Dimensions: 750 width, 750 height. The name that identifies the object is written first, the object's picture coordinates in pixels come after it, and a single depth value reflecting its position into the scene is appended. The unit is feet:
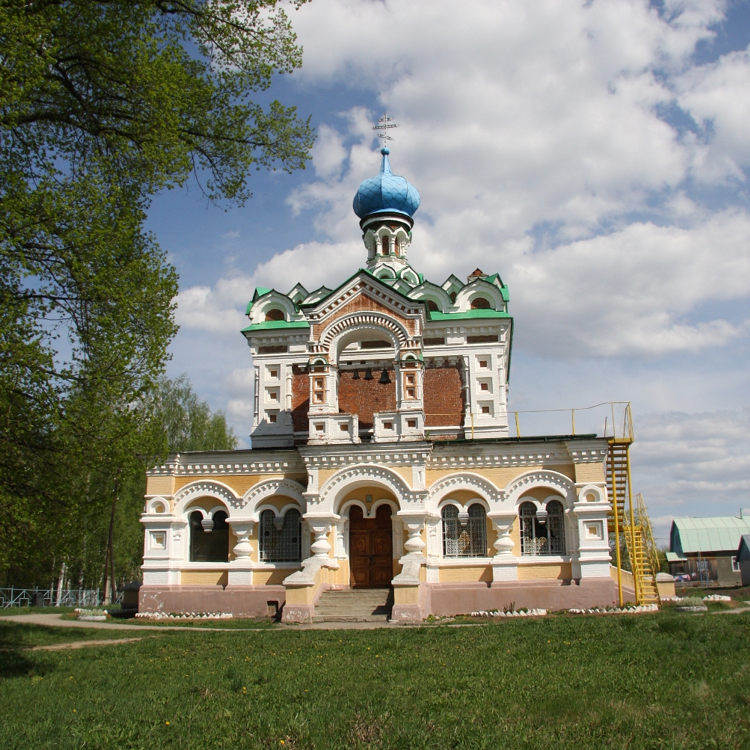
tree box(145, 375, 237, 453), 124.67
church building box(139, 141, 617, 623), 60.64
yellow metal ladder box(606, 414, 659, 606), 60.46
